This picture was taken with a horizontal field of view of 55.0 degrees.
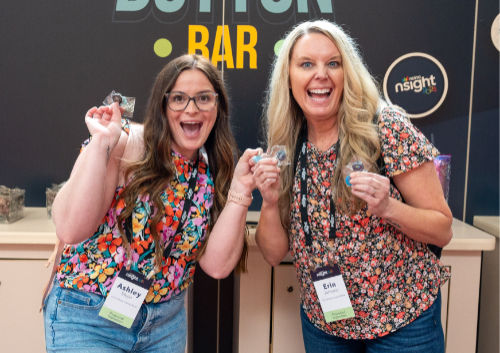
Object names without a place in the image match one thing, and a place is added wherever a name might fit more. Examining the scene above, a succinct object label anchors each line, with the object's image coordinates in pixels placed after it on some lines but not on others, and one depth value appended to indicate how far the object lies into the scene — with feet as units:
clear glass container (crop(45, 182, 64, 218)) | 8.35
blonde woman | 5.35
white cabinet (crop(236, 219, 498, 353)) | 7.32
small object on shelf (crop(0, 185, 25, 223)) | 7.90
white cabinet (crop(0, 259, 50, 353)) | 7.42
